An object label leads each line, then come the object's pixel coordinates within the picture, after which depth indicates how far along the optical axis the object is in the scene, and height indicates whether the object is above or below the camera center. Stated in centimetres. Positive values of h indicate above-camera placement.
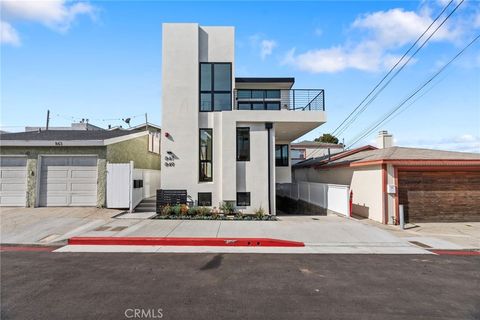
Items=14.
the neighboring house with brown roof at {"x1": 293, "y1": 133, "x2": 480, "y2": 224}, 1184 -49
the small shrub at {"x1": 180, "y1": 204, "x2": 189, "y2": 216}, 1219 -150
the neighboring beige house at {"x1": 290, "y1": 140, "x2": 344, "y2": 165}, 3033 +303
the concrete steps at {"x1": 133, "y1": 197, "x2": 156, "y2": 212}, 1336 -151
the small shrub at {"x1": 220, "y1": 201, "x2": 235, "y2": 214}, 1275 -146
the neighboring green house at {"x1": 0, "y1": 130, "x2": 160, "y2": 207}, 1298 +20
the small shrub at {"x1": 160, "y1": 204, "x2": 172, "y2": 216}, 1215 -155
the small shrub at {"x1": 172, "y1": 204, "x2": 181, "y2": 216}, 1212 -151
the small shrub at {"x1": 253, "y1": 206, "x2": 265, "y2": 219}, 1221 -169
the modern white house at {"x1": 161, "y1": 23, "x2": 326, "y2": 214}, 1322 +249
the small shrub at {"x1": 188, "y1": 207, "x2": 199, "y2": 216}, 1215 -159
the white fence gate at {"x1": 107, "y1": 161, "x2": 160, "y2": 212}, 1280 -49
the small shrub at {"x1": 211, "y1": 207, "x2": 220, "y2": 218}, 1215 -165
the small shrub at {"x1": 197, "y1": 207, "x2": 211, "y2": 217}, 1214 -159
